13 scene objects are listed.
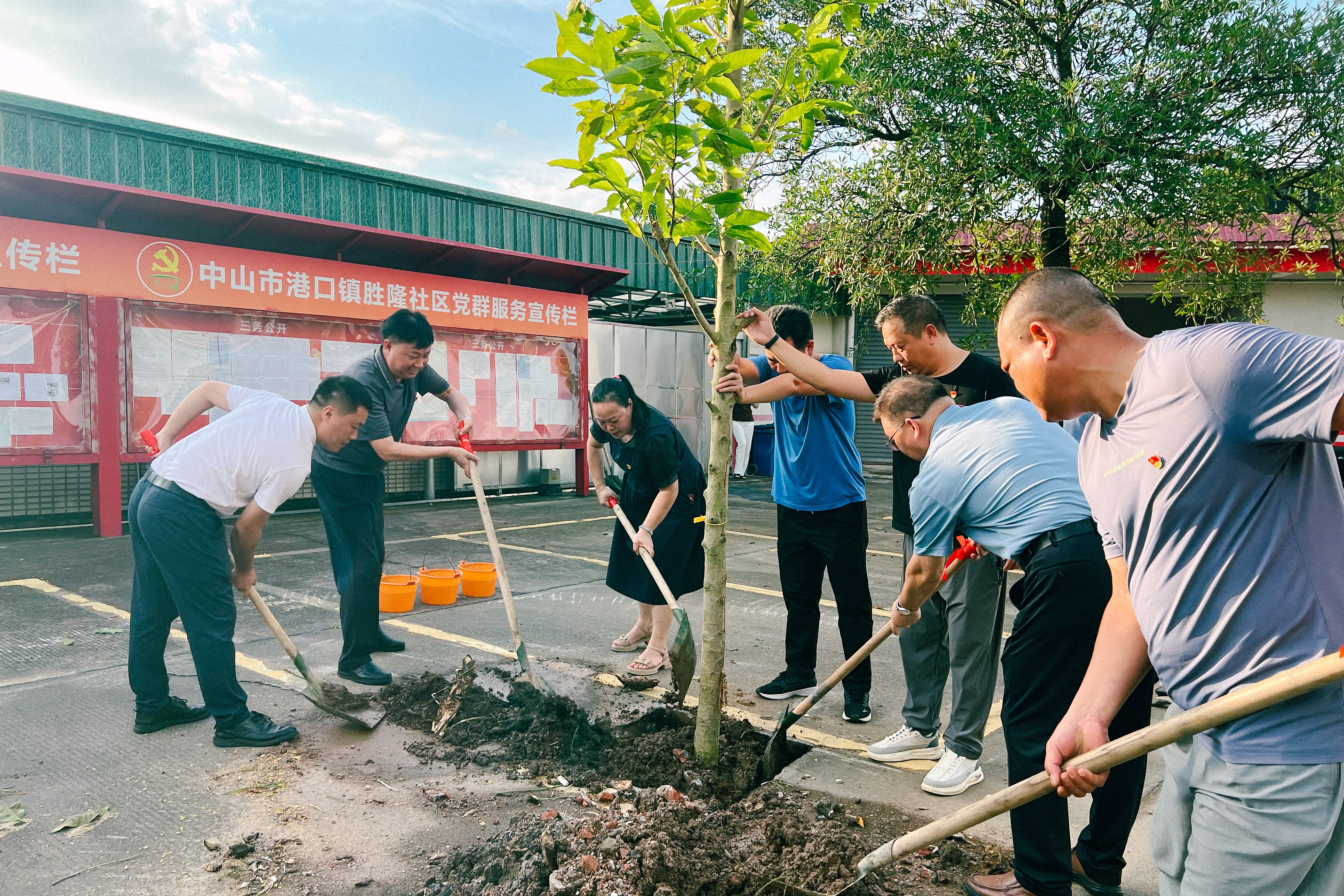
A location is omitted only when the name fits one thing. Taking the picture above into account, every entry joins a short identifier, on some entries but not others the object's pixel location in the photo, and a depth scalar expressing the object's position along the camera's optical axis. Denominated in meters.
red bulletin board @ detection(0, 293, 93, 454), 8.33
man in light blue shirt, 2.46
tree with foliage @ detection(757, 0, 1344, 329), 7.28
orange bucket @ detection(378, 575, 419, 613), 6.00
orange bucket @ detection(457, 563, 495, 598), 6.48
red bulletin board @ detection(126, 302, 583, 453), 9.23
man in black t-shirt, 3.31
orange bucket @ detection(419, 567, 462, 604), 6.19
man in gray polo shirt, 4.66
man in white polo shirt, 3.70
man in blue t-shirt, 4.26
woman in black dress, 4.71
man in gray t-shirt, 1.42
